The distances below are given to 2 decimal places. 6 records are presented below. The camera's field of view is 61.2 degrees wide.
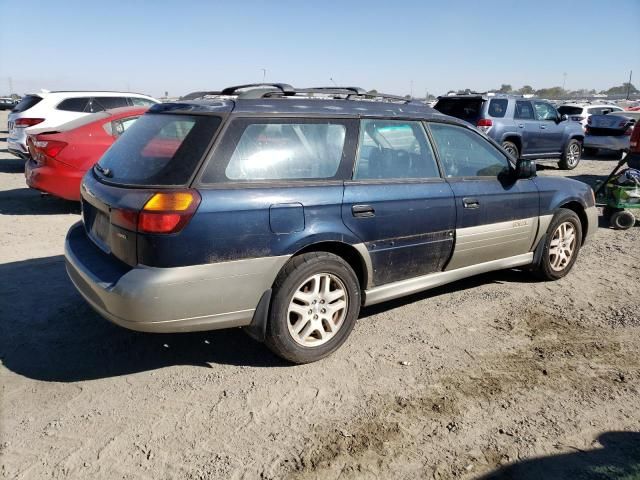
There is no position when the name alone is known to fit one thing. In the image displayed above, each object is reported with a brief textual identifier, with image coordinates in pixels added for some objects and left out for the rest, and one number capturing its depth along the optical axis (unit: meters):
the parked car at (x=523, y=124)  11.82
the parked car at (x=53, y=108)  10.92
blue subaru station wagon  3.06
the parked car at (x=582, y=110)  18.03
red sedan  7.07
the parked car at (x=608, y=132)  15.06
